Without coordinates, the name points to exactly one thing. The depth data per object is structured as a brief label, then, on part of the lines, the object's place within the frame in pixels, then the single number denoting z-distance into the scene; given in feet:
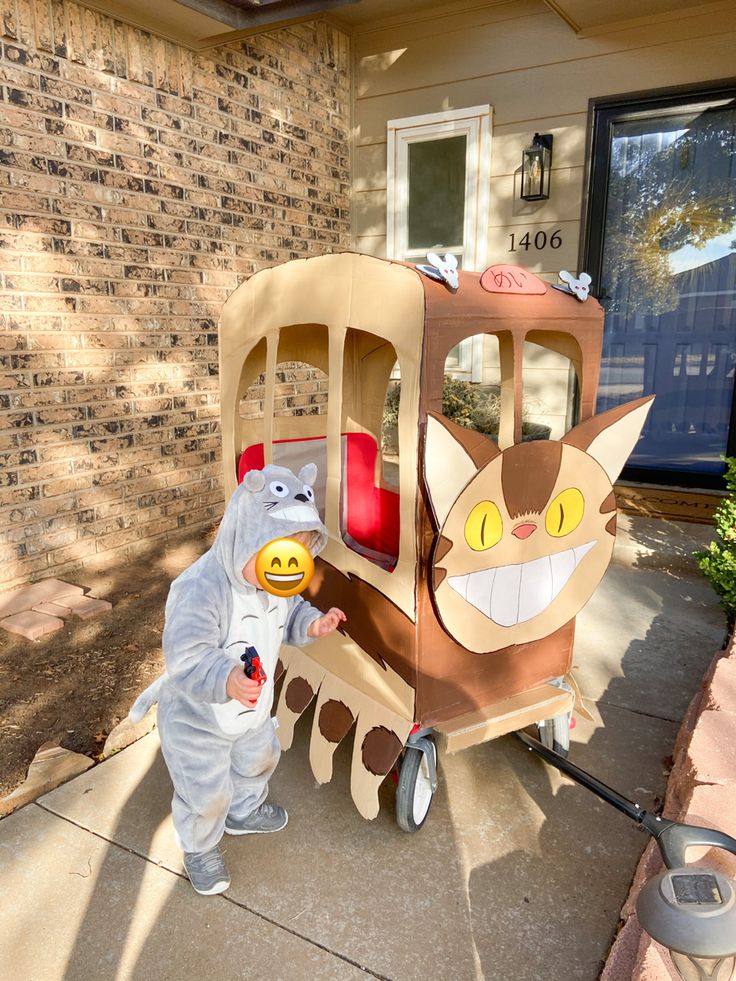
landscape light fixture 3.78
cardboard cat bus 6.72
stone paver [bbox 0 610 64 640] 11.93
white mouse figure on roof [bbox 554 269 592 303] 7.78
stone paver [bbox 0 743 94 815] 8.11
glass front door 17.79
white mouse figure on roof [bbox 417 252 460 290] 6.57
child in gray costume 6.25
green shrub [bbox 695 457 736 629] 11.64
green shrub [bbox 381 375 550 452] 19.60
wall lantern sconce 18.44
